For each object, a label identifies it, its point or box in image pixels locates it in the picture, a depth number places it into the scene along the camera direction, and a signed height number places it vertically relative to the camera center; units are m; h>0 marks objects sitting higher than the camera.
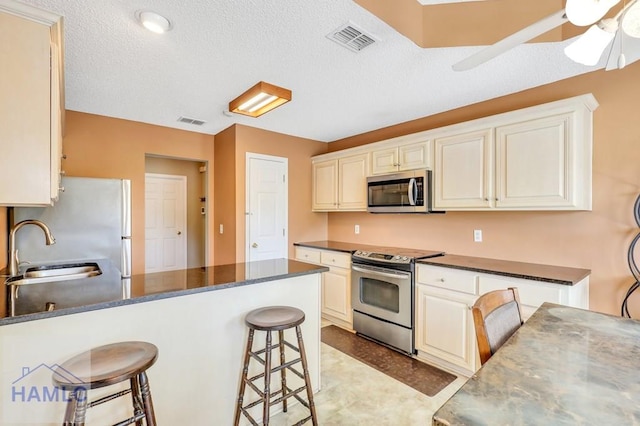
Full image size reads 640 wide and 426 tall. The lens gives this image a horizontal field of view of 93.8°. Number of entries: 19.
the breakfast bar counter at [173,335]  1.22 -0.61
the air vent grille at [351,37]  1.73 +1.05
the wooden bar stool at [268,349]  1.61 -0.81
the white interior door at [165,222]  4.92 -0.19
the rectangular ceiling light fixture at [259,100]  2.39 +0.95
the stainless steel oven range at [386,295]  2.75 -0.84
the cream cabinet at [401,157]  3.00 +0.57
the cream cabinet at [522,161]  2.14 +0.40
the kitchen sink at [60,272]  2.28 -0.49
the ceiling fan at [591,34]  0.99 +0.67
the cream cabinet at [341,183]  3.66 +0.36
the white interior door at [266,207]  3.70 +0.05
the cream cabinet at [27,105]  1.30 +0.48
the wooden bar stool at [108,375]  1.07 -0.60
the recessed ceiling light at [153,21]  1.60 +1.05
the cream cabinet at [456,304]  2.09 -0.76
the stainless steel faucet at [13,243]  2.03 -0.22
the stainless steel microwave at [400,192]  2.97 +0.19
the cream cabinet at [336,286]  3.38 -0.89
